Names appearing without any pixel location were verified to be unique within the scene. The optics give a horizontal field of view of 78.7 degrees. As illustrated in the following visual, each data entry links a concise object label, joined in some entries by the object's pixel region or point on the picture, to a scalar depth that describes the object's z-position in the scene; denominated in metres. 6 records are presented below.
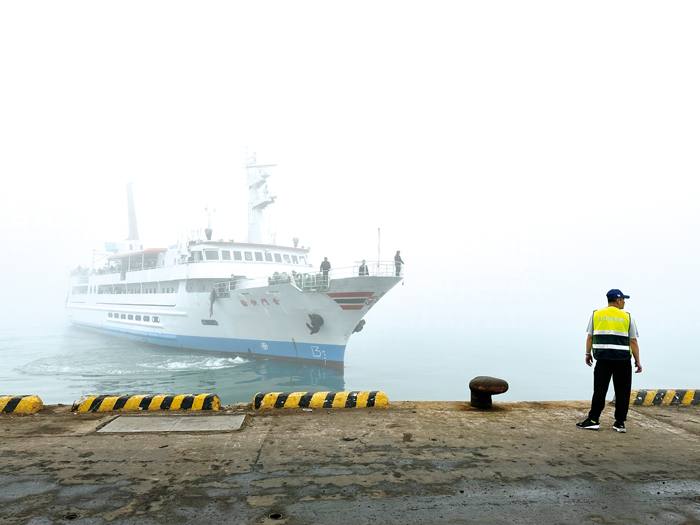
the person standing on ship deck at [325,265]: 18.42
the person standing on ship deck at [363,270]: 17.78
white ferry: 18.75
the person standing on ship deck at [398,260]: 17.86
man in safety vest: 4.85
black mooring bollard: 5.83
